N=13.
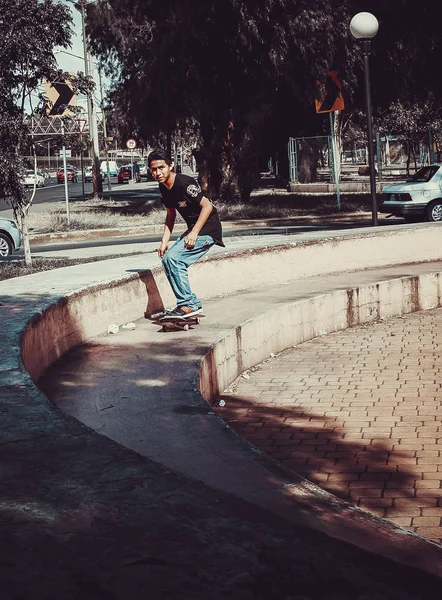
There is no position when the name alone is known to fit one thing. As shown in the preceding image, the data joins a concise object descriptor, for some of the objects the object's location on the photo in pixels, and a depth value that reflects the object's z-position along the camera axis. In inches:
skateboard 313.2
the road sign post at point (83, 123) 1214.6
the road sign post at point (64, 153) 713.1
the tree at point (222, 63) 1005.2
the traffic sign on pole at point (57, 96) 546.0
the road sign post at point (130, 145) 1923.4
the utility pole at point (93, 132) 1715.1
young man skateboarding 316.2
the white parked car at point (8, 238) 757.9
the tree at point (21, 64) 502.9
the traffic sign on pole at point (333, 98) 904.9
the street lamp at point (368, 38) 598.6
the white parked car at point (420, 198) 919.0
